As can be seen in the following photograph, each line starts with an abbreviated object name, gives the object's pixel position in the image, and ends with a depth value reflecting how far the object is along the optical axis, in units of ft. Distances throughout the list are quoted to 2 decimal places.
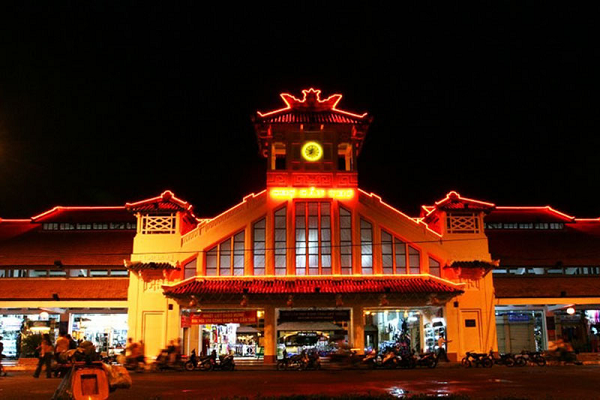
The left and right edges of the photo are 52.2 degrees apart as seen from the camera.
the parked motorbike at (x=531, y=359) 103.14
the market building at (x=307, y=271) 108.17
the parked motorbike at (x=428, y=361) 99.55
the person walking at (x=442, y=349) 104.22
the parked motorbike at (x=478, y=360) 99.50
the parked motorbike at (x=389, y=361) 99.04
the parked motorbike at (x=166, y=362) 93.00
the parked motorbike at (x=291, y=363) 99.09
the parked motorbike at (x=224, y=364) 98.32
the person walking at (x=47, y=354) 80.48
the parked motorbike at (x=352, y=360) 91.91
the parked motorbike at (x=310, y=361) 98.48
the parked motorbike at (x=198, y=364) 98.63
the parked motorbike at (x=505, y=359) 102.91
